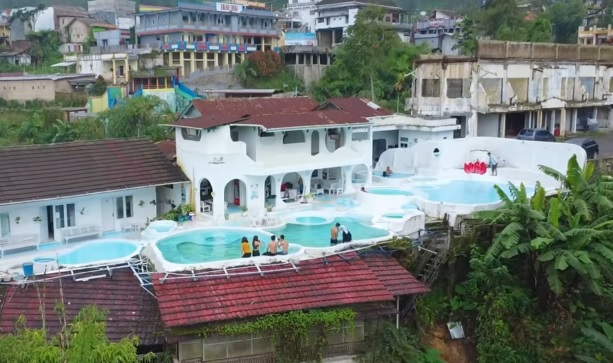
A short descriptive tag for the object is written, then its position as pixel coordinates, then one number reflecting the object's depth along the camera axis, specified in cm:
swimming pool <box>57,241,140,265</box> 1930
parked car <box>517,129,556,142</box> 3497
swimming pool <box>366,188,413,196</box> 2691
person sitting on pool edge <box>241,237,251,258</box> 1881
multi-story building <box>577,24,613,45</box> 6550
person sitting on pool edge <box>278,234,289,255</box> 1897
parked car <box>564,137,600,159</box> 3303
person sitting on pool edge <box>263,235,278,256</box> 1873
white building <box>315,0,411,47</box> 7256
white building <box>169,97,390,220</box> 2386
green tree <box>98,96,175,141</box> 3888
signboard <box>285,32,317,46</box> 7269
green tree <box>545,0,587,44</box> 7094
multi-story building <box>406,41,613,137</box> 3825
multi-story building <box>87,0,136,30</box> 8841
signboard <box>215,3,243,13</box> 6272
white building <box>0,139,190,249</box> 2105
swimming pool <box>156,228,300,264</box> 1925
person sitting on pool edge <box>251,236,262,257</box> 1896
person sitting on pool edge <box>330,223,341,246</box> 2009
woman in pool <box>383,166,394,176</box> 3072
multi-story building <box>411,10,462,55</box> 6803
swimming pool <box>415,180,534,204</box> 2531
